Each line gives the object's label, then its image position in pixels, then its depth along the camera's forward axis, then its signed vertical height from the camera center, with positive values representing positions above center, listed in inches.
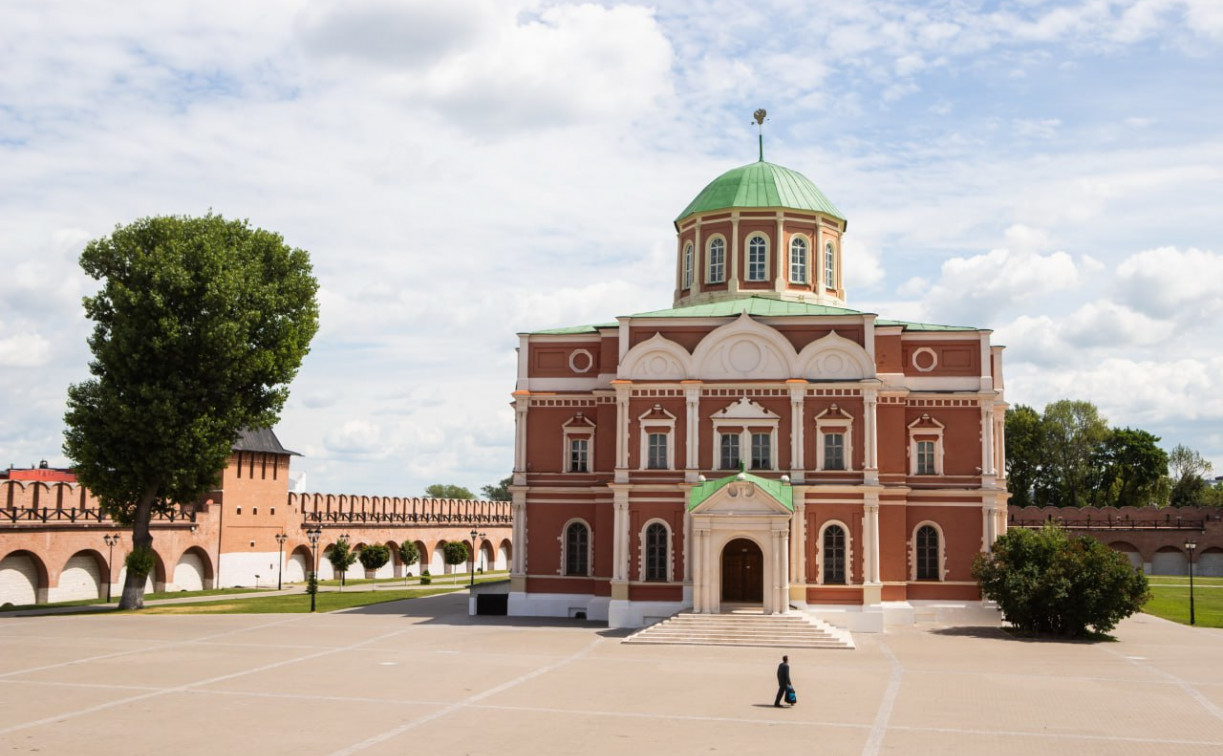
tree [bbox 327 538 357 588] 2484.0 -126.9
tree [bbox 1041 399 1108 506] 3464.6 +177.4
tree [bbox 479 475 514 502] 6458.7 +51.8
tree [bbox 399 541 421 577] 2819.9 -130.8
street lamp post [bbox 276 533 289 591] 2295.8 -144.6
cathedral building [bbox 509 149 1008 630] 1457.9 +54.5
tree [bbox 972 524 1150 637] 1344.7 -90.4
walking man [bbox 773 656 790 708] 866.8 -133.0
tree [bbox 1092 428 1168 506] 3383.4 +122.0
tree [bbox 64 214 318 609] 1576.0 +194.4
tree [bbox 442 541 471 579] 3006.9 -137.5
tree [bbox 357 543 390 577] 2628.0 -131.7
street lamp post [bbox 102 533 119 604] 1921.8 -98.7
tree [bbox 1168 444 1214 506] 3668.8 +101.2
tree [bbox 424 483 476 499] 6579.7 +54.5
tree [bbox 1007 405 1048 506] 3442.4 +154.0
